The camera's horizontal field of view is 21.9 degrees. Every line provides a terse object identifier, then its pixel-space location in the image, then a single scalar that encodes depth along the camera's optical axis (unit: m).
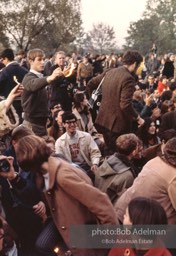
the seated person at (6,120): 4.30
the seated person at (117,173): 3.75
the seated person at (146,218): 2.52
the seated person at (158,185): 3.21
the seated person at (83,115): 6.12
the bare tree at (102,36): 55.16
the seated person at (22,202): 3.43
